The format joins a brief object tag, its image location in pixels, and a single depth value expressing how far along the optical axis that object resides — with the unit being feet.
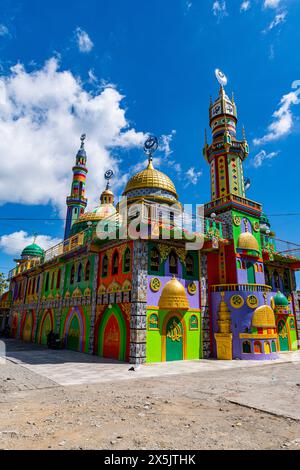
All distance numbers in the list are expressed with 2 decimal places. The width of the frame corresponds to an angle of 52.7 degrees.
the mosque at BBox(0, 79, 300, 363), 52.49
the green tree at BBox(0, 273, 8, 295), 160.91
